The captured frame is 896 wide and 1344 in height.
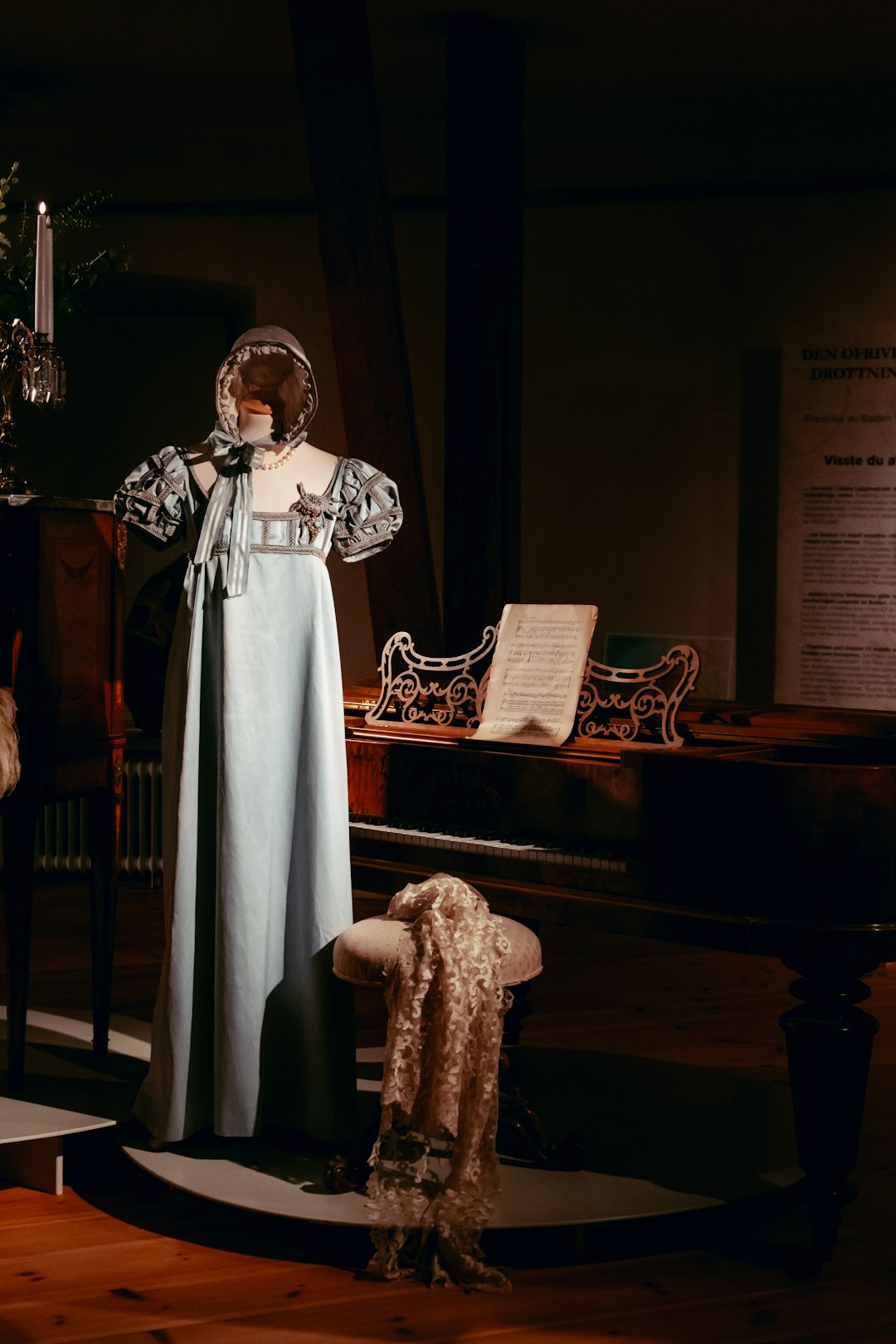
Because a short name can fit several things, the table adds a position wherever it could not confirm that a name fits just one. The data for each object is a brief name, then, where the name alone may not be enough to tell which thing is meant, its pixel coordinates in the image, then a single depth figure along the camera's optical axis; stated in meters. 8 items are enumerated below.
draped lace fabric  2.91
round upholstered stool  3.01
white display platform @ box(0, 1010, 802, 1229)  3.04
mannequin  3.18
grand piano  2.87
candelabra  3.43
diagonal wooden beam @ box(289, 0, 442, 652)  4.76
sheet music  3.37
